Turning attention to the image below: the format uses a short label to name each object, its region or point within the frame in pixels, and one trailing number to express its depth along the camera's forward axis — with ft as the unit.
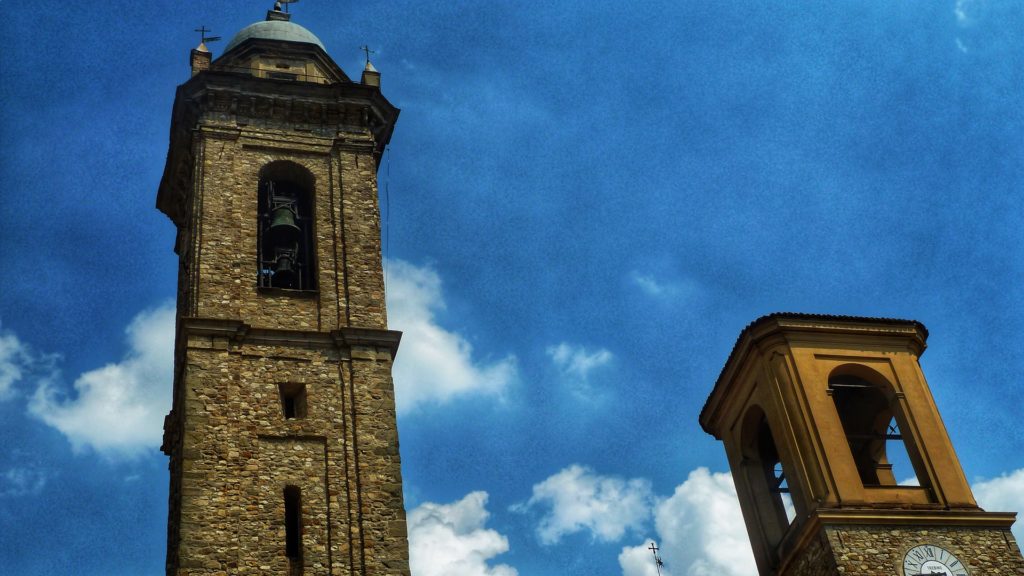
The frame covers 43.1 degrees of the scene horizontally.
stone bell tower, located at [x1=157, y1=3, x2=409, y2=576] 74.08
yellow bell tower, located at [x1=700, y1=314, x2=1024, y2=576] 62.39
